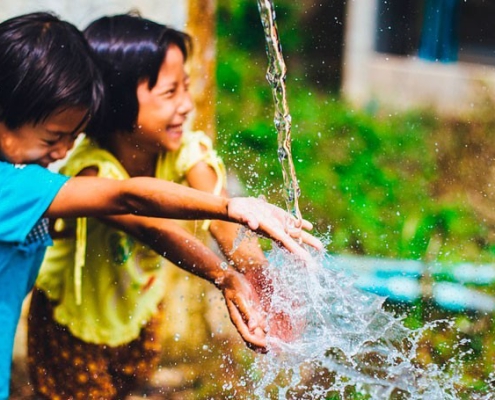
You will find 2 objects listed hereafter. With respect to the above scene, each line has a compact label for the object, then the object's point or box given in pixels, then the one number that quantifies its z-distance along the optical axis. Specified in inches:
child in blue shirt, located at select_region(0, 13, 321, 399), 67.8
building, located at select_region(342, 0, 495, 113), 134.0
